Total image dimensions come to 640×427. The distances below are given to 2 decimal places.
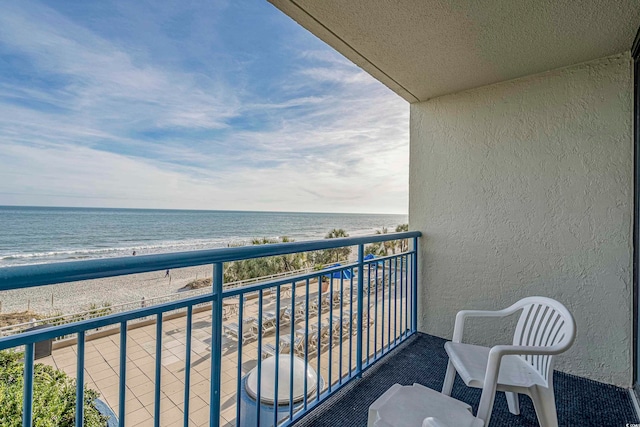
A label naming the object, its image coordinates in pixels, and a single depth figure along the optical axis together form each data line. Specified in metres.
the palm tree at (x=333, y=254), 17.20
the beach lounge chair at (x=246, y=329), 7.70
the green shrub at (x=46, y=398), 2.40
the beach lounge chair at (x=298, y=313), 8.45
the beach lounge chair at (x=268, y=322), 8.11
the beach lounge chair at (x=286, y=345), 6.37
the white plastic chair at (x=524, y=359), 1.26
